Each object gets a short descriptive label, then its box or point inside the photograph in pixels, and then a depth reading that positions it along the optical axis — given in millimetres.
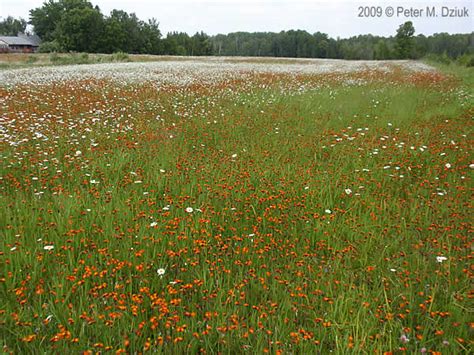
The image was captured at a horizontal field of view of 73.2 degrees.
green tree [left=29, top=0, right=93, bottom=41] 80938
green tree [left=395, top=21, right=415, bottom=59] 75625
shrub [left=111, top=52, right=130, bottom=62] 43238
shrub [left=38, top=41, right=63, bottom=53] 54606
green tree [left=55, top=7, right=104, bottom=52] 68625
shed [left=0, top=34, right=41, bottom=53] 84188
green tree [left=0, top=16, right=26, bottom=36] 107038
